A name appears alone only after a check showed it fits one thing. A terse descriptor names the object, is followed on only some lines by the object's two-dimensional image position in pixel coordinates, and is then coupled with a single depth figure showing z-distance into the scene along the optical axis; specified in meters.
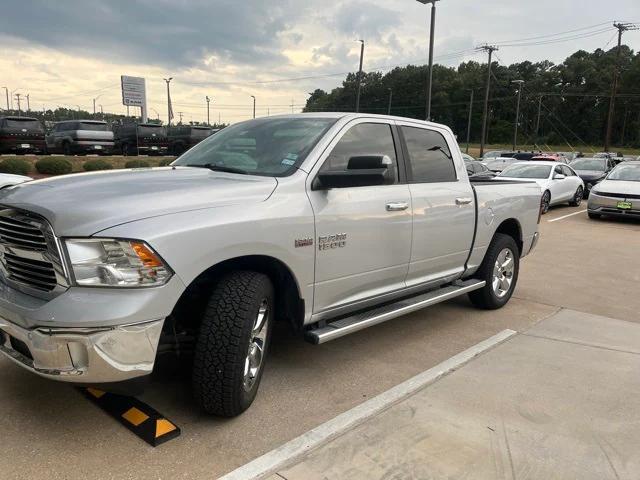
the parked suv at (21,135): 20.98
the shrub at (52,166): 17.16
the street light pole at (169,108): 56.62
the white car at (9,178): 7.50
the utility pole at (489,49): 45.65
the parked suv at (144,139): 25.42
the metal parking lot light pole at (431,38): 18.36
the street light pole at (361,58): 30.59
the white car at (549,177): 15.10
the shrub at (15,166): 15.90
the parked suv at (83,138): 23.42
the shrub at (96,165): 17.70
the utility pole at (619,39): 40.16
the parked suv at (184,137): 26.64
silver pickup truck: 2.63
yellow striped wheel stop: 3.00
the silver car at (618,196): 13.05
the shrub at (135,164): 18.03
